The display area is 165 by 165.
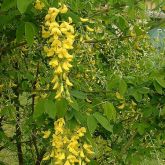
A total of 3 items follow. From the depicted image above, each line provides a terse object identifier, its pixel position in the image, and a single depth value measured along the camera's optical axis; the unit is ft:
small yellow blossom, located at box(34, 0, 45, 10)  3.68
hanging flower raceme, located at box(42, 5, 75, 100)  3.21
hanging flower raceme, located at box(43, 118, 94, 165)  3.39
